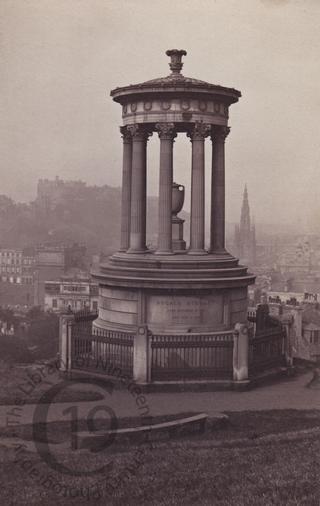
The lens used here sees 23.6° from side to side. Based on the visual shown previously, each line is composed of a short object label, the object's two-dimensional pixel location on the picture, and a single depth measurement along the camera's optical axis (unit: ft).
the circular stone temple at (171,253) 77.20
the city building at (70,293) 465.06
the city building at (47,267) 592.19
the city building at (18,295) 611.55
